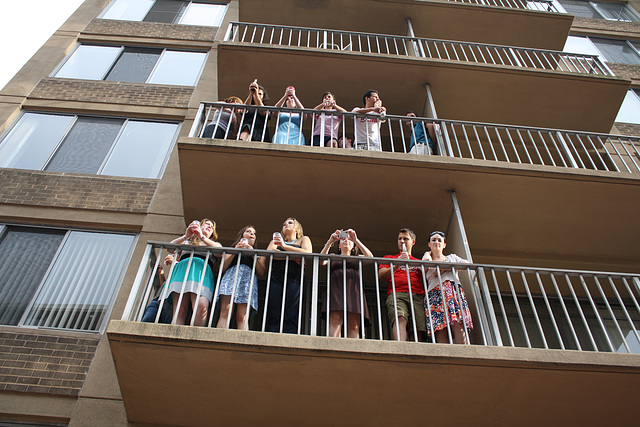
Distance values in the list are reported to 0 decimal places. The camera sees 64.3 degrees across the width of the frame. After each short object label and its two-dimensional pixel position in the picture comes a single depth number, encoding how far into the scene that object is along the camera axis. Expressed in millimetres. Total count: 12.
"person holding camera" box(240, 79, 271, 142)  7694
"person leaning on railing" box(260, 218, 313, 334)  5328
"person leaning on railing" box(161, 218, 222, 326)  5207
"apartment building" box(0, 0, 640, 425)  4887
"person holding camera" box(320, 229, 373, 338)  5297
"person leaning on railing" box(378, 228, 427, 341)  5418
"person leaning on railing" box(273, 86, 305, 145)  7609
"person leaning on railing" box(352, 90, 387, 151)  7746
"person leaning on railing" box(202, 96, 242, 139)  7625
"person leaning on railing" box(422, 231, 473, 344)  5223
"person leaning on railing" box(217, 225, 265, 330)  5172
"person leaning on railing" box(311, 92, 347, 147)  7474
